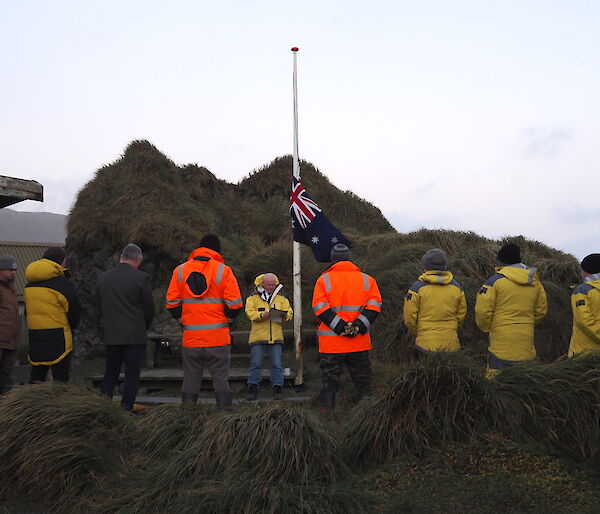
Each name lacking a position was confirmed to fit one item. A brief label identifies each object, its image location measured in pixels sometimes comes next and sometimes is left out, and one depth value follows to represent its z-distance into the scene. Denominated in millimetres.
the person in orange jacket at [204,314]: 6965
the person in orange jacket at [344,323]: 6988
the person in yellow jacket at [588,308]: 6367
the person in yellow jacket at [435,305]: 6883
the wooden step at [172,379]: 9891
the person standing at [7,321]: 7574
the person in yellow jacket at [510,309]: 6699
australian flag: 9477
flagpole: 9570
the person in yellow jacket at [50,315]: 7340
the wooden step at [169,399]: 8661
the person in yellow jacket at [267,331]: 8867
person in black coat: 7176
